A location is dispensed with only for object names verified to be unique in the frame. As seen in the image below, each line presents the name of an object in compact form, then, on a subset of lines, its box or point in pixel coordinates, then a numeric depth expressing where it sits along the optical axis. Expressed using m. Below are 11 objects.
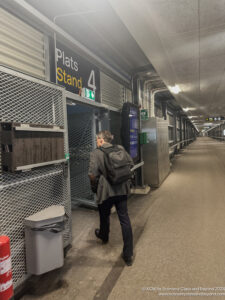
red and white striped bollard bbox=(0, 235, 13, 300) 1.59
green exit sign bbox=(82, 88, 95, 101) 3.29
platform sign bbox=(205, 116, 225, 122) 21.39
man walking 2.37
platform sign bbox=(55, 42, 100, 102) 3.19
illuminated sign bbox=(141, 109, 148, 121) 5.75
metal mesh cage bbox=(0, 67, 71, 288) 1.96
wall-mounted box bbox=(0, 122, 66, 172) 1.90
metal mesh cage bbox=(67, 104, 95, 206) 4.27
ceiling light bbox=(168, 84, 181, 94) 6.96
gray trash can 2.02
